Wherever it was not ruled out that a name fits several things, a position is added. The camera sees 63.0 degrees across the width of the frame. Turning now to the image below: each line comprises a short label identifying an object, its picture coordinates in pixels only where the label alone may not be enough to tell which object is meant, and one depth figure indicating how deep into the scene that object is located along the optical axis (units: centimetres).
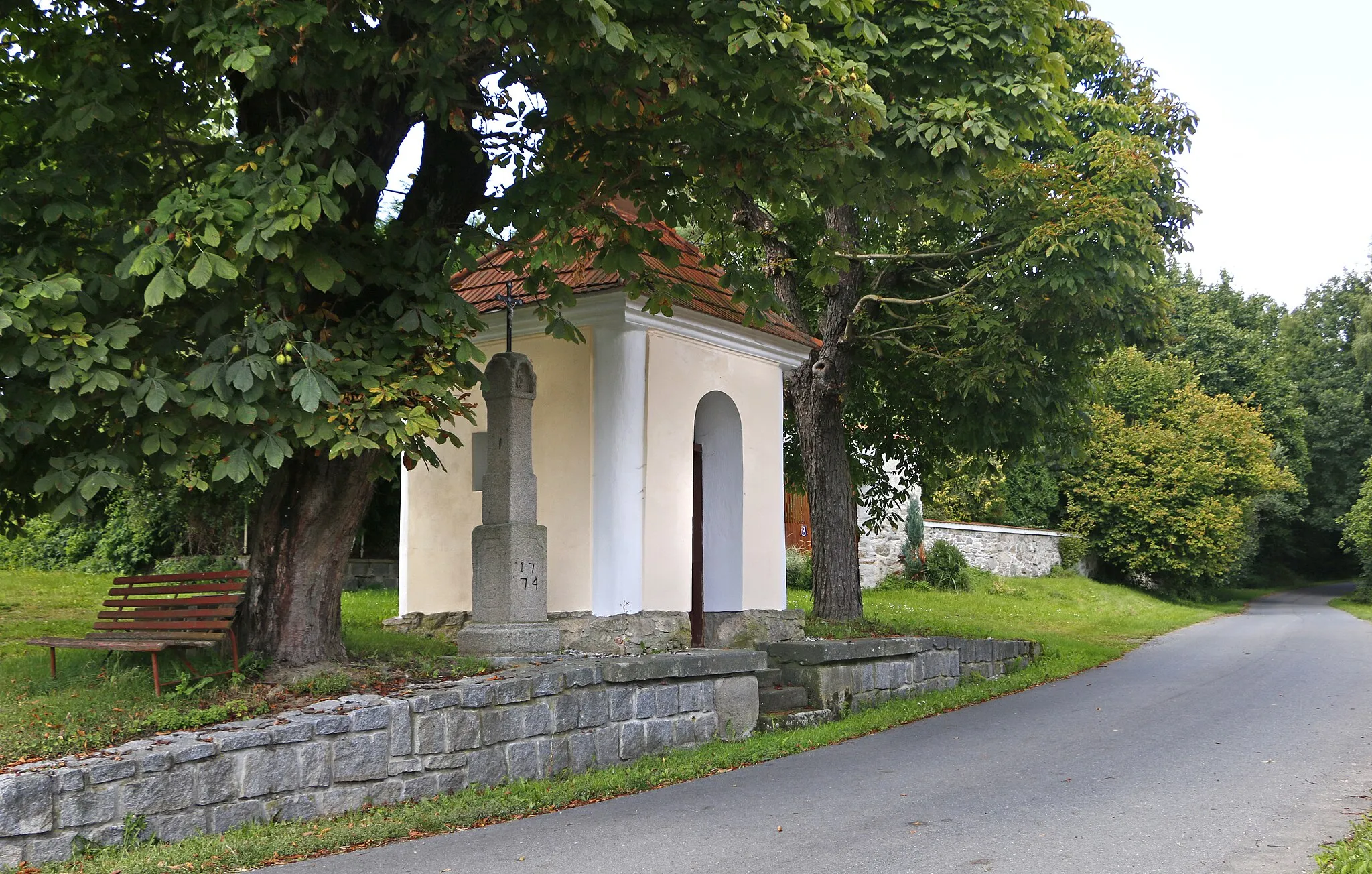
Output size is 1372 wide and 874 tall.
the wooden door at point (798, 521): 2459
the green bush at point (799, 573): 2312
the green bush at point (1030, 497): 3206
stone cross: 855
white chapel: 1048
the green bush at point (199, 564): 1616
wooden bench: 716
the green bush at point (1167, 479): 3091
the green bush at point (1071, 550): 3103
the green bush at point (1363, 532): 3403
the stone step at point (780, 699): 1015
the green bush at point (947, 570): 2519
